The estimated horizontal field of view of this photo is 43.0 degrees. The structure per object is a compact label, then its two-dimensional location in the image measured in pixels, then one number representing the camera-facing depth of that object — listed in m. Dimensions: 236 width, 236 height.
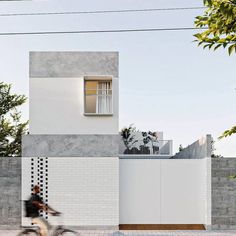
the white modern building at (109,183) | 11.33
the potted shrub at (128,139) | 21.39
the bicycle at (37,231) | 7.58
